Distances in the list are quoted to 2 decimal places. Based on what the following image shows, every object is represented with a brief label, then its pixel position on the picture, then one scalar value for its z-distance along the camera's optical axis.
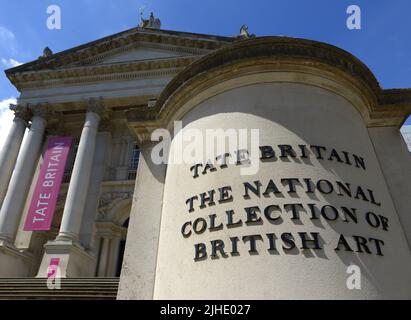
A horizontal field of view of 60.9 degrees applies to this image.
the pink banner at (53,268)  13.06
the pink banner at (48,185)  15.02
